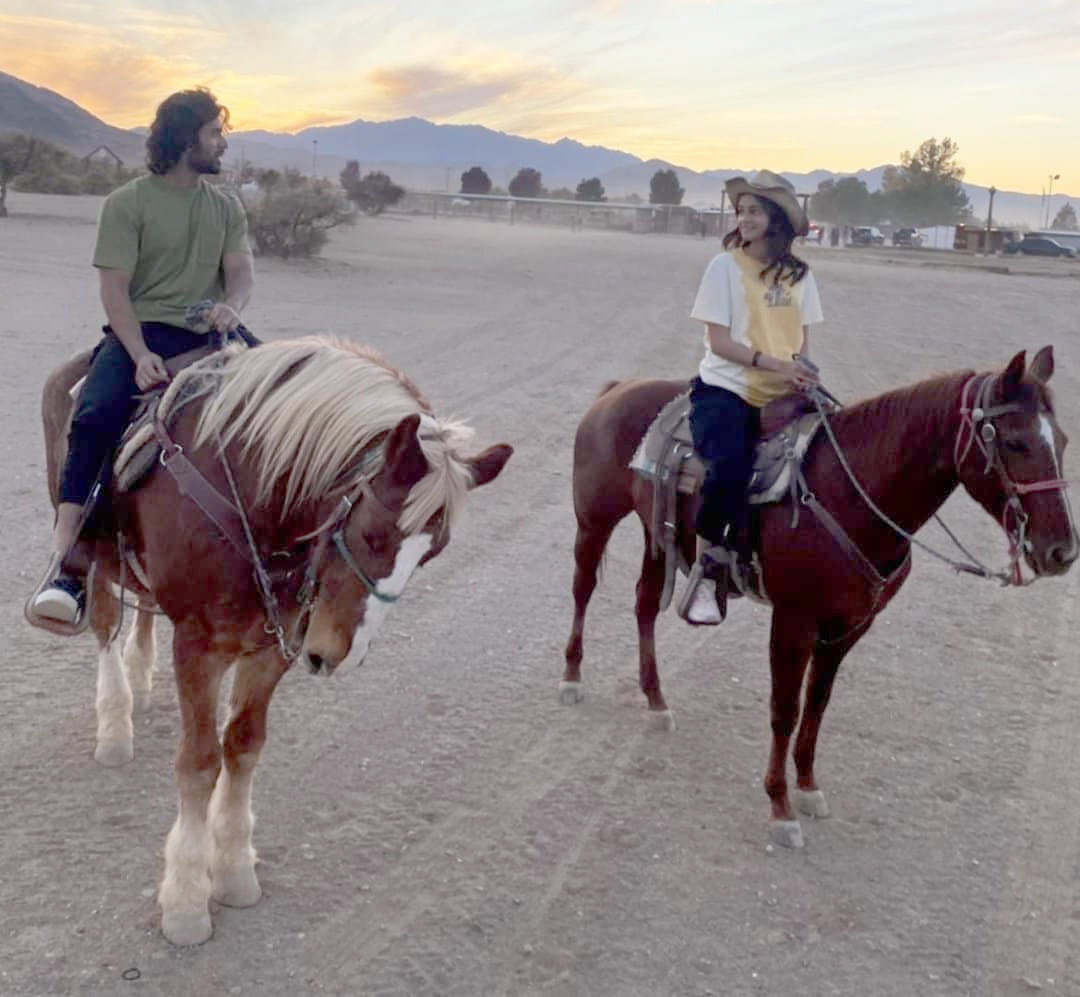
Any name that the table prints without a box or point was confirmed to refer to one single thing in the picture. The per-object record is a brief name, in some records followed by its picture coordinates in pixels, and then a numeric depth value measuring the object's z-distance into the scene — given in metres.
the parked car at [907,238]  74.31
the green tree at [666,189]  103.25
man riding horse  3.81
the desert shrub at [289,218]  27.05
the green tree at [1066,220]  143.95
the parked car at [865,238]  73.88
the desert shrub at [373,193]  64.81
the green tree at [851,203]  114.88
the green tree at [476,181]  114.12
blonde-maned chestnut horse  3.15
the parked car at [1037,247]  63.78
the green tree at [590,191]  109.75
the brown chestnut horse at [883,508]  3.89
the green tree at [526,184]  109.56
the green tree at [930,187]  106.25
